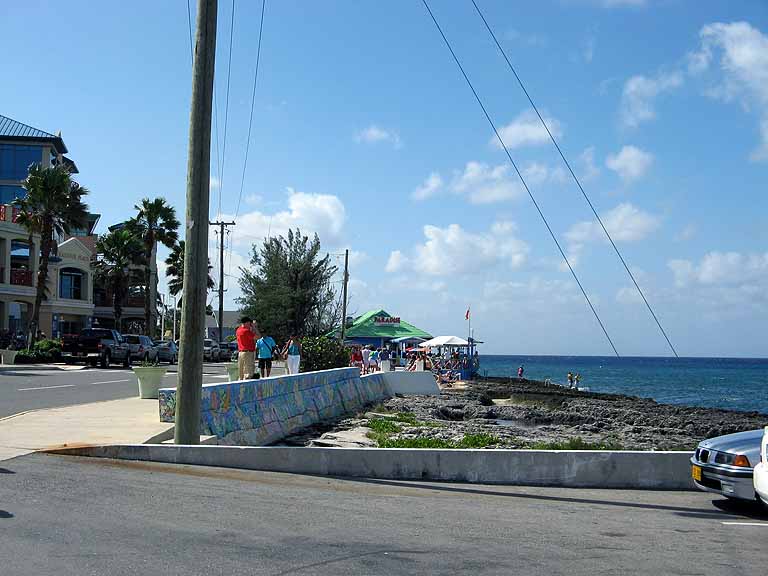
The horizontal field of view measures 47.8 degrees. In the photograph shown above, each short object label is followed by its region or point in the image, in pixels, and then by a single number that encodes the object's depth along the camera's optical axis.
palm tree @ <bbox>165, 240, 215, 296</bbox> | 67.94
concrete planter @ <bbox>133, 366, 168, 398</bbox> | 20.06
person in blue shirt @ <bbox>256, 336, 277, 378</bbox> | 23.48
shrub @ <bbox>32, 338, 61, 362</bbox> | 41.06
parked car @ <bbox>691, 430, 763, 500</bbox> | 9.66
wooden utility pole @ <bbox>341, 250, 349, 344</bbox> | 57.34
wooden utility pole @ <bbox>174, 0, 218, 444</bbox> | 11.61
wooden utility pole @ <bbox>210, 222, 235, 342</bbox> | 61.29
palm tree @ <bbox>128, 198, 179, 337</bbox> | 58.91
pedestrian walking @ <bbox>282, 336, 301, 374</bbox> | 26.23
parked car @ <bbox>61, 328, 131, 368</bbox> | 40.09
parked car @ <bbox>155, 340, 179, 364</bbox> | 51.08
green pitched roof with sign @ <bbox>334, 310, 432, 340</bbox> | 59.84
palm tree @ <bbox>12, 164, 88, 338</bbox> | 43.22
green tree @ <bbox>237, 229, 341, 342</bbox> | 49.56
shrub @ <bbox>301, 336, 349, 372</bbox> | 33.19
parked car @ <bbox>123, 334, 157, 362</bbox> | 43.53
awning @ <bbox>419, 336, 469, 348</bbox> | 54.78
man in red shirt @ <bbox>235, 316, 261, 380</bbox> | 20.94
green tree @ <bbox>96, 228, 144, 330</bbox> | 57.91
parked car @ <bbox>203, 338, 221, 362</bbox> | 59.90
